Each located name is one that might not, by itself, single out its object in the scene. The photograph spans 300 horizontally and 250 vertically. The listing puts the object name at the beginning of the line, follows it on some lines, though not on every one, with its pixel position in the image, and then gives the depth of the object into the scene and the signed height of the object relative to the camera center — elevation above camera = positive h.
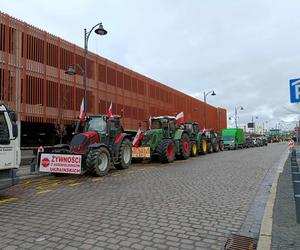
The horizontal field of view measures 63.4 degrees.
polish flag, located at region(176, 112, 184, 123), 16.05 +1.32
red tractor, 9.09 -0.31
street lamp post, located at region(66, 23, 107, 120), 12.83 +5.76
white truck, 6.14 -0.16
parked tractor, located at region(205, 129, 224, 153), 21.35 -0.33
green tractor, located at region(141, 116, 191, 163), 13.84 -0.12
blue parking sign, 5.86 +1.11
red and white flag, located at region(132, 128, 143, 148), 13.87 -0.02
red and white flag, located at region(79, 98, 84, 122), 10.59 +1.08
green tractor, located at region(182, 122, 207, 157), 17.89 -0.03
